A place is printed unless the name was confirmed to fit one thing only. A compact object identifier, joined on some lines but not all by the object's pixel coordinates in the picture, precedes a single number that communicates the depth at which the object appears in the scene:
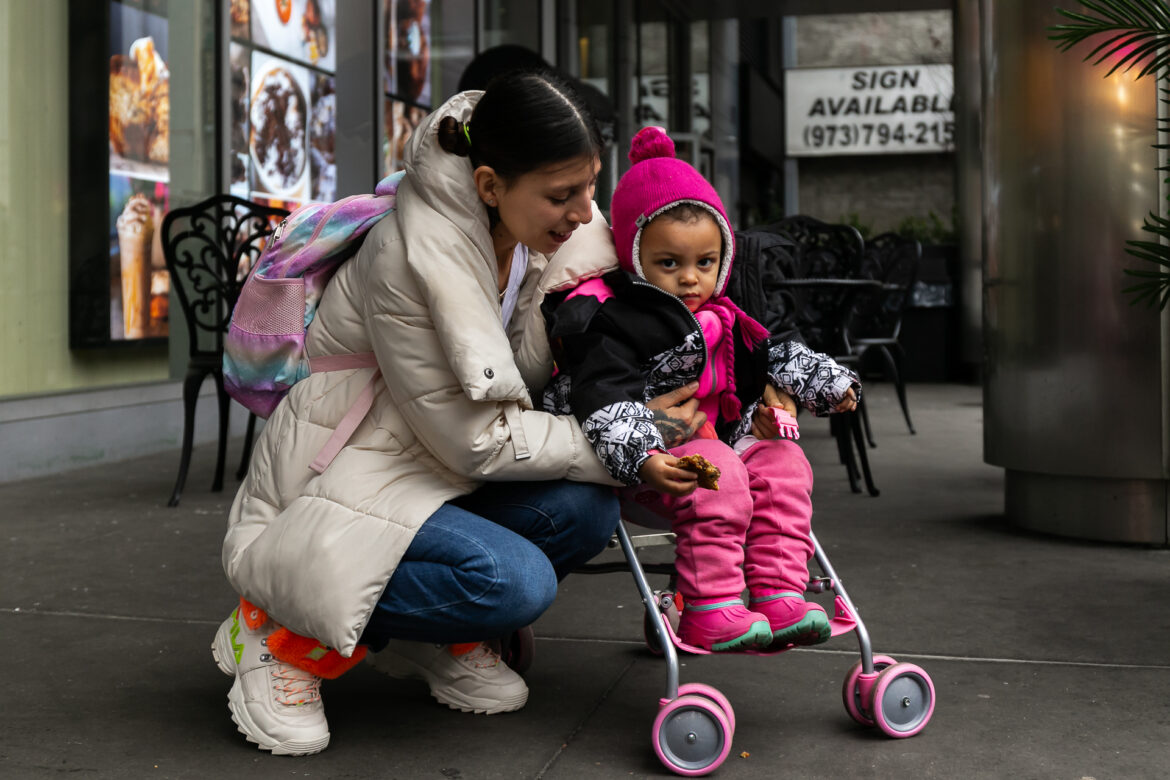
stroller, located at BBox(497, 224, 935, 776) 2.02
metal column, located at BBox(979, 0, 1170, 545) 3.73
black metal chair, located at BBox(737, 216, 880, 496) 4.57
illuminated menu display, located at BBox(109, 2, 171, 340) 6.06
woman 2.06
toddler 2.08
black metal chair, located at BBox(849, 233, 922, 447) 6.77
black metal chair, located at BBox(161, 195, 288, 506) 4.70
